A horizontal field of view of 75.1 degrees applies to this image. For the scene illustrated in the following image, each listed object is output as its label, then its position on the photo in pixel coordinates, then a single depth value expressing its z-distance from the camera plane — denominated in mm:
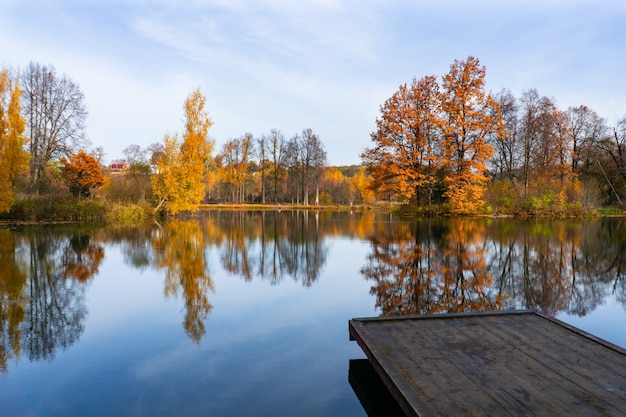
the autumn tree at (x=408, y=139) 30938
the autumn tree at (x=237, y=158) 57625
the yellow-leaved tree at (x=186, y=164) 30266
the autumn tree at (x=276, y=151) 58781
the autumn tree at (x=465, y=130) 29984
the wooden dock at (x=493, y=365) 3102
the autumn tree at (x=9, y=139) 20812
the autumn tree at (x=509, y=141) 39812
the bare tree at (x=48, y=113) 29391
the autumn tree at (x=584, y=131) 42156
